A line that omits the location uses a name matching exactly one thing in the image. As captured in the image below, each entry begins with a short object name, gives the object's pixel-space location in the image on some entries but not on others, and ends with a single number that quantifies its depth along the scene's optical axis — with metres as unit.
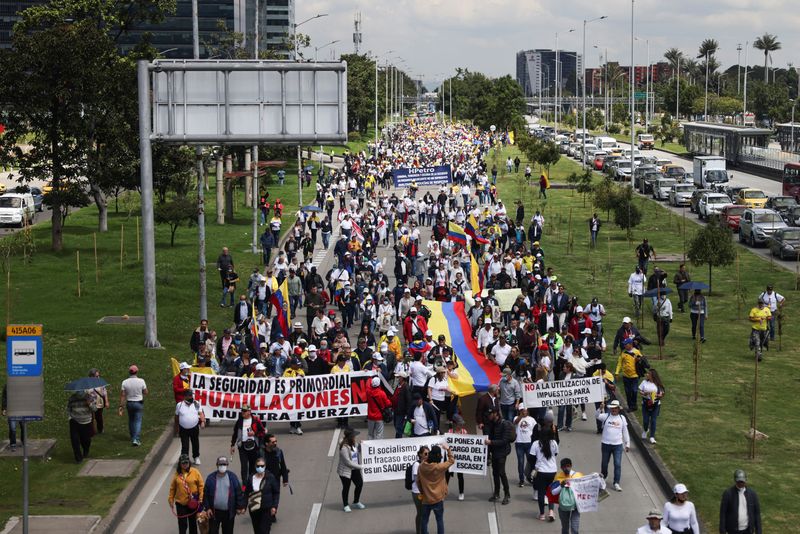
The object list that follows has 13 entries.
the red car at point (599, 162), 95.56
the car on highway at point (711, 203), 59.97
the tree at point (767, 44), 189.38
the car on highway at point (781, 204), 57.96
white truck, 72.81
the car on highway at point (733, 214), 54.75
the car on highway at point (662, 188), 71.44
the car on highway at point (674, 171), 76.79
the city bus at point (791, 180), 65.38
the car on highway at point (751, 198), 61.31
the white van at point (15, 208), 58.62
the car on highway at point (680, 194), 66.75
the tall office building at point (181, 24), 165.50
